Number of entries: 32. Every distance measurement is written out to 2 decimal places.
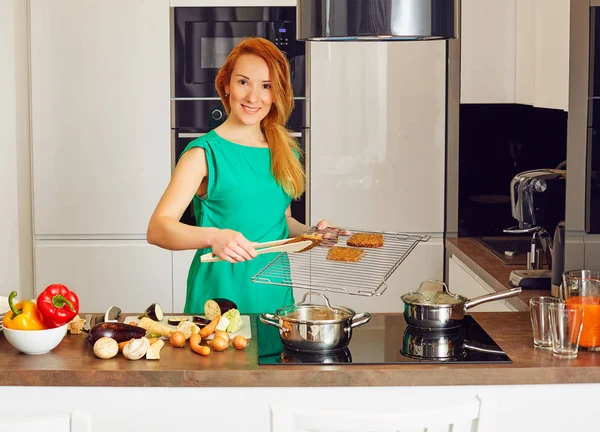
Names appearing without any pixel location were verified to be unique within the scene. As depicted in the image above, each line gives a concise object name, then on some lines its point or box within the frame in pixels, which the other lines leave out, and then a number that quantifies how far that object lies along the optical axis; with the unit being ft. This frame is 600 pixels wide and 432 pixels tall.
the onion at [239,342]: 6.65
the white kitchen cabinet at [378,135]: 12.57
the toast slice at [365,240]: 8.50
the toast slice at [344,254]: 8.25
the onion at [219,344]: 6.56
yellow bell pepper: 6.45
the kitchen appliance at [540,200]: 9.34
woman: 8.68
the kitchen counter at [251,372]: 6.15
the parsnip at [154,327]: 6.89
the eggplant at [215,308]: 7.26
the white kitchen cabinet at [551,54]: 8.80
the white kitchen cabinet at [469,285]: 10.06
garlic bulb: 6.35
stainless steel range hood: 5.88
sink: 10.80
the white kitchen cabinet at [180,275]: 12.89
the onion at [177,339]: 6.66
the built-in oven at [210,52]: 12.51
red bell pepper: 6.45
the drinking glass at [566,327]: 6.49
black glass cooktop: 6.44
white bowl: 6.39
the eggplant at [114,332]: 6.56
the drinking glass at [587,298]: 6.73
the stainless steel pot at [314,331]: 6.51
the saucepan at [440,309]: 7.05
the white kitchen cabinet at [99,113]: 12.41
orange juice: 6.72
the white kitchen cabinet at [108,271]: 12.86
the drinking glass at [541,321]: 6.61
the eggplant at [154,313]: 7.29
